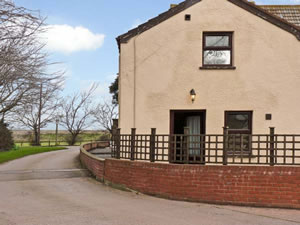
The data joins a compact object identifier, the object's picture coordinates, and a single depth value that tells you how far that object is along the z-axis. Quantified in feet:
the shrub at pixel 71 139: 153.48
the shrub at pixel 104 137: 138.04
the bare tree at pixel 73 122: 159.12
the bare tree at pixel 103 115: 174.60
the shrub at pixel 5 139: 89.95
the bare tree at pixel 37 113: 42.22
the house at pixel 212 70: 36.68
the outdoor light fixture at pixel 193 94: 36.94
